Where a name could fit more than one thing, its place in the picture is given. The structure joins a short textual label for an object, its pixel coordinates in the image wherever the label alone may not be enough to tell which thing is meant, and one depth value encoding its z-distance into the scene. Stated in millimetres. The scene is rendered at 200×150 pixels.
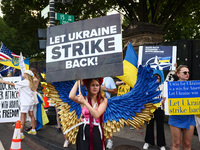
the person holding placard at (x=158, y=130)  4363
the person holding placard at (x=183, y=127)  3189
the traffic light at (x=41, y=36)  6564
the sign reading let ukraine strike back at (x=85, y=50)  2293
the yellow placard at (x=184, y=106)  3164
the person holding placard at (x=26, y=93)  5410
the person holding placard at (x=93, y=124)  2572
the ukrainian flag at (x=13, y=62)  6930
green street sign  6806
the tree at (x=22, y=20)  20689
